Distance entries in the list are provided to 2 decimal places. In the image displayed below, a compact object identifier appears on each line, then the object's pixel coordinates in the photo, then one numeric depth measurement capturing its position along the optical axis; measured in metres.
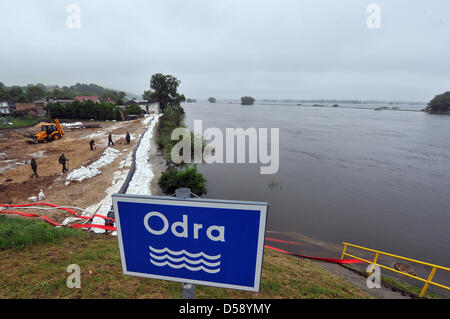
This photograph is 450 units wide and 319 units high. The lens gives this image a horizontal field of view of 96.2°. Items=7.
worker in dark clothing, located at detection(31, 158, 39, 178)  12.13
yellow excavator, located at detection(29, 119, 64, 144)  22.03
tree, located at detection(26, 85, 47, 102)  77.12
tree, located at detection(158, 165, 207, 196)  11.78
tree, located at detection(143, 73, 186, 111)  56.81
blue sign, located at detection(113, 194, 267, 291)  1.30
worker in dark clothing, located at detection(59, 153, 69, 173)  12.80
